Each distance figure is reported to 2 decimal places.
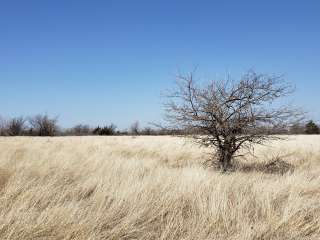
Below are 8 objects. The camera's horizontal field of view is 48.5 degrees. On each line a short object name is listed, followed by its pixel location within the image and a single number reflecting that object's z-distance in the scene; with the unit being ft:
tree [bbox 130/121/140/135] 265.17
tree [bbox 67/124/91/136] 275.18
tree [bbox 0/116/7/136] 218.63
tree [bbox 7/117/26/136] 223.55
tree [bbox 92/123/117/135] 226.38
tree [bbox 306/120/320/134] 207.64
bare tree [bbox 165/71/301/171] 28.89
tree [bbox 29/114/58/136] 224.53
